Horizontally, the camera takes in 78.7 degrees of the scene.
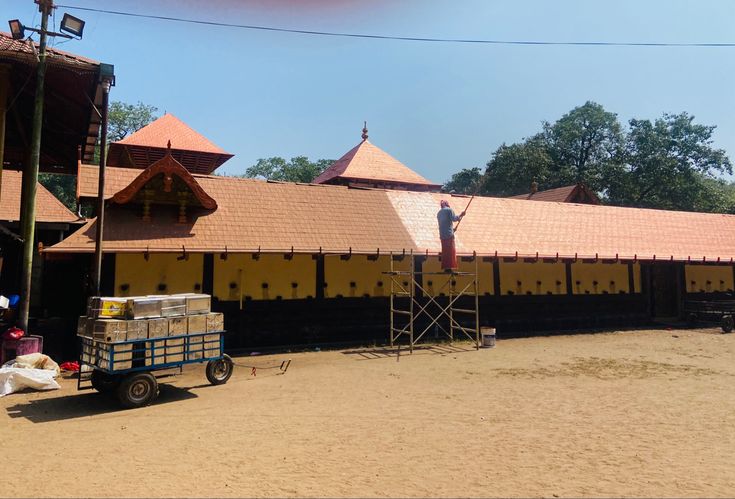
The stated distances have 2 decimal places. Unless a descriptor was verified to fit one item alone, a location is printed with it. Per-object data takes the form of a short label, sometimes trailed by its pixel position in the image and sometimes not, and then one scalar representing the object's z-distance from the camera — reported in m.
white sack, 8.77
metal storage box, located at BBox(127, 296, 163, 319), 8.18
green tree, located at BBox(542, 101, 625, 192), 44.66
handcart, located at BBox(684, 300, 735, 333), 18.48
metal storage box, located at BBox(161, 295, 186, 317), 8.59
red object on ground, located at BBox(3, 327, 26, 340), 9.91
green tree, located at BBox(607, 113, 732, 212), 41.44
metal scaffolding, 14.73
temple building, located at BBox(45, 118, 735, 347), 12.61
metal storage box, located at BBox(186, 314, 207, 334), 8.80
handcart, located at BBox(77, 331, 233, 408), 7.88
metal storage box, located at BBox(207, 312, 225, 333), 9.09
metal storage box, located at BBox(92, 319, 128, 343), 7.80
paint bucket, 14.27
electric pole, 10.88
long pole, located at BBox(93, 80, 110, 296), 10.66
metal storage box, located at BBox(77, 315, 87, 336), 8.58
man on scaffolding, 13.66
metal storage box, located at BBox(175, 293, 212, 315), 8.92
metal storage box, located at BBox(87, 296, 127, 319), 8.18
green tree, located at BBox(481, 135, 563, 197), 45.56
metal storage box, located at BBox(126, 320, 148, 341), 8.02
